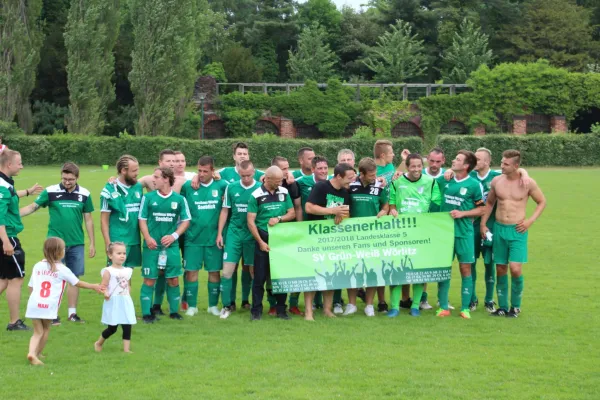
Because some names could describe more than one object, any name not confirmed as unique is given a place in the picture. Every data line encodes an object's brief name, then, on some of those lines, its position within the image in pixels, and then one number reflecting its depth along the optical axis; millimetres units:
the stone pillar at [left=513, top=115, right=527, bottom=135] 59500
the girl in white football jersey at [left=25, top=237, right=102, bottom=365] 7930
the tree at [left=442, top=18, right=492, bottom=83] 63812
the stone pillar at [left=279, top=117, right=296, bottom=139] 60656
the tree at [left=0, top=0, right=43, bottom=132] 49156
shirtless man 10039
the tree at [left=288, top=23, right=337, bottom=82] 66438
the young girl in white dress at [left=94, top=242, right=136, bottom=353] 8273
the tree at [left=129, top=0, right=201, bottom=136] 51625
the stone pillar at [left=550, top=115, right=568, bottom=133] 59031
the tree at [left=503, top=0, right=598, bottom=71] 64438
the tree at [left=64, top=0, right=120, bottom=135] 51000
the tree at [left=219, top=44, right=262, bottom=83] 64125
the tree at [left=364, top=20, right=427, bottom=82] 65000
